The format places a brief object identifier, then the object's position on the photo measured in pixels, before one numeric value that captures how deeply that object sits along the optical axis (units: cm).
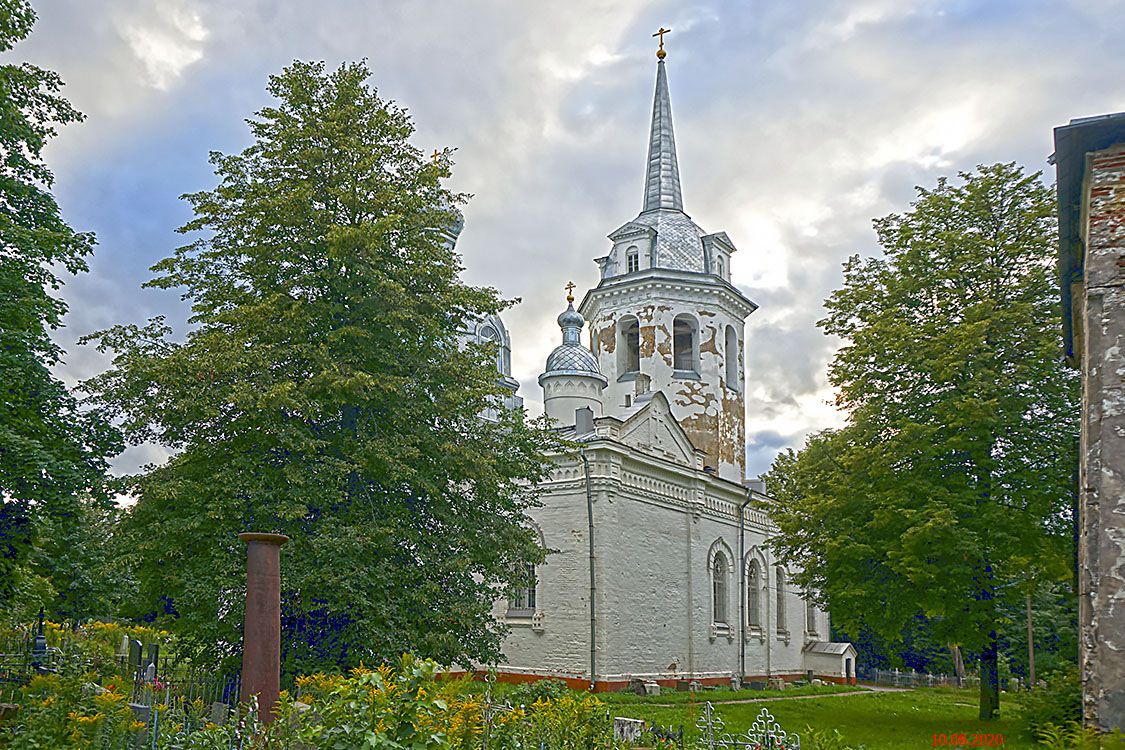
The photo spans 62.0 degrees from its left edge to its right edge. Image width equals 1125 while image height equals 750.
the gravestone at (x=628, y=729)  1031
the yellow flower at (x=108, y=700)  877
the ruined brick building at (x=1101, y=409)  827
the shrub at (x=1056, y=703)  1434
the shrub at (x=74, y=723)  841
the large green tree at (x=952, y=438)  1683
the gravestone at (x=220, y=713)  1047
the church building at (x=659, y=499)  2512
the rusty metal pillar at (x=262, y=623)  885
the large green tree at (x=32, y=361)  1316
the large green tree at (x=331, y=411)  1314
